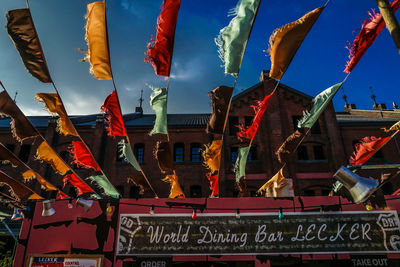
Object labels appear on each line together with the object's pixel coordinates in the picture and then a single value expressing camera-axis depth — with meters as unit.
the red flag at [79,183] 9.22
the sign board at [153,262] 7.87
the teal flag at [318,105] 7.12
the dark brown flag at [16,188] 8.73
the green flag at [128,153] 8.40
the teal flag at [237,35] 5.38
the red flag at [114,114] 7.17
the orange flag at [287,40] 5.46
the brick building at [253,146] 16.42
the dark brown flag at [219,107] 6.91
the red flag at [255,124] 7.45
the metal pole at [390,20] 4.13
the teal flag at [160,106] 7.27
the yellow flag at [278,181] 8.92
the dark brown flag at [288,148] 8.38
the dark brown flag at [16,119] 6.79
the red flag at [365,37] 5.28
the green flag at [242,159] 9.13
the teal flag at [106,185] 9.14
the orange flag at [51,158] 8.64
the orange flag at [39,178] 9.07
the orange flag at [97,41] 5.69
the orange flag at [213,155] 9.00
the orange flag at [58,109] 7.14
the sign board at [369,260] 7.62
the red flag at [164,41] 5.55
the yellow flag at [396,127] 7.36
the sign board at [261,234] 7.88
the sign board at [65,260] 7.79
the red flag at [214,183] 9.49
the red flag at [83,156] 8.60
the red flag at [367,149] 8.16
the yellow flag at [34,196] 9.25
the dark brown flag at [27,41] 5.41
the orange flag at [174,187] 10.26
